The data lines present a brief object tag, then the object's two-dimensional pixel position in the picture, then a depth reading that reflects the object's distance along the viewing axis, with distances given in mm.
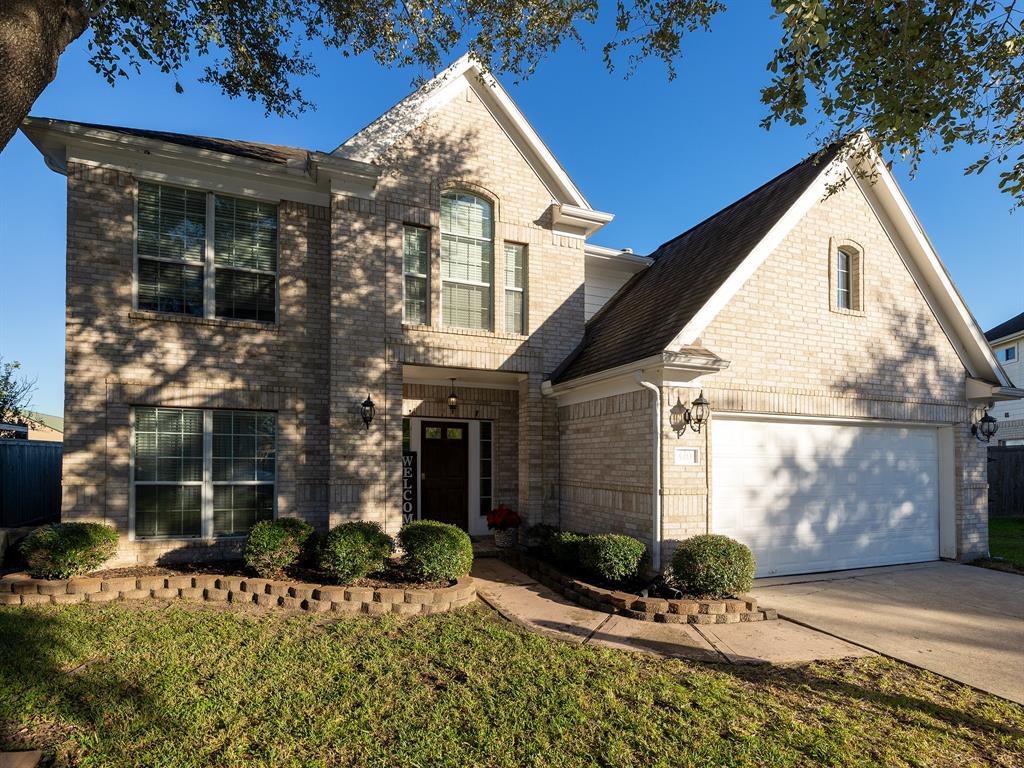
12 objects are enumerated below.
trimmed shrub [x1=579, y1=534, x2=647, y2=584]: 7797
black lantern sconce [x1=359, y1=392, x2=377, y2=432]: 9209
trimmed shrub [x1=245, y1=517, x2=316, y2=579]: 7852
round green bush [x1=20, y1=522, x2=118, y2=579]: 7305
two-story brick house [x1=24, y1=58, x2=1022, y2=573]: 8516
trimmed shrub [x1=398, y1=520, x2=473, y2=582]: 7695
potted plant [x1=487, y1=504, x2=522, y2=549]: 10648
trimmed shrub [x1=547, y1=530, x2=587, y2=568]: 8703
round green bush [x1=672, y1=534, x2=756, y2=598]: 7312
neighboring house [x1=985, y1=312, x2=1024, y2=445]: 25861
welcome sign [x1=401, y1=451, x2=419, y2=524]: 11805
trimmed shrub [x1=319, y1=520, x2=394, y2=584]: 7633
